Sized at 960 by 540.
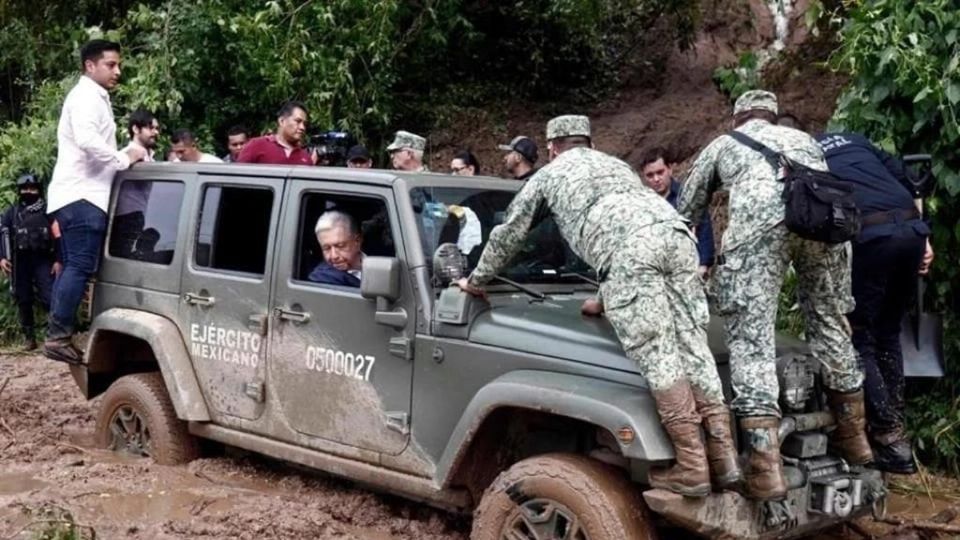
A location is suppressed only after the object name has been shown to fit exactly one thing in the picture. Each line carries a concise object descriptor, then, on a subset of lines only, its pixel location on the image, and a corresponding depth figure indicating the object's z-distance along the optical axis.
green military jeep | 4.11
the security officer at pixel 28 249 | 10.22
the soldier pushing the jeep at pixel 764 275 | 4.20
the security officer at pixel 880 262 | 5.02
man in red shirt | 7.02
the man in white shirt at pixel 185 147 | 8.09
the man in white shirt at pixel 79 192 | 6.12
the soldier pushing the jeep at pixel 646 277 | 3.89
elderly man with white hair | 5.05
